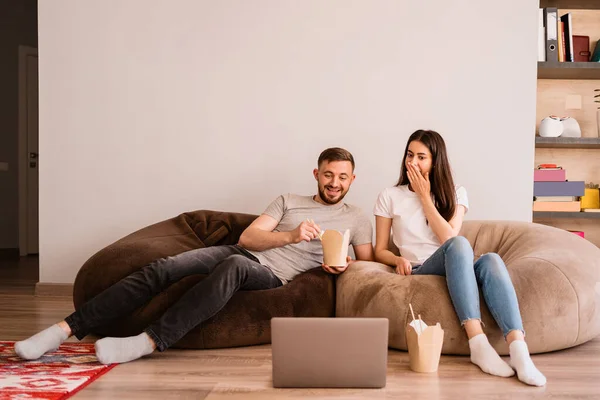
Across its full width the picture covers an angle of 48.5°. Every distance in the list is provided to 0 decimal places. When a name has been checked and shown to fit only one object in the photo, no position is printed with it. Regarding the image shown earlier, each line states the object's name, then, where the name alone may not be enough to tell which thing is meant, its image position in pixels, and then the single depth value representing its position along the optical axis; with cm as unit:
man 236
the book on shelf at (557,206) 396
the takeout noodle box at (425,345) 224
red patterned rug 194
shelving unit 425
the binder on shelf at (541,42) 394
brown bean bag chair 263
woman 230
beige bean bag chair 249
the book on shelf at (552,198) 396
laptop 201
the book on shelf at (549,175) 397
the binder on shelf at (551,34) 393
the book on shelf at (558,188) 395
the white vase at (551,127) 398
